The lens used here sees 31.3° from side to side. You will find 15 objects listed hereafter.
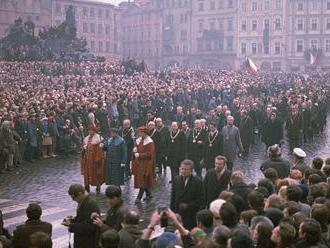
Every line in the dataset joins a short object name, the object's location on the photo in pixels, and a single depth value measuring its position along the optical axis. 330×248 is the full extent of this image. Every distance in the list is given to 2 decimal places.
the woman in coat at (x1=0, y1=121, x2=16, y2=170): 18.14
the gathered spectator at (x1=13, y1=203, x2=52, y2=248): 7.16
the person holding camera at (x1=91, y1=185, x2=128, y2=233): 7.75
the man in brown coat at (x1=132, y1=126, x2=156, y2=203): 13.89
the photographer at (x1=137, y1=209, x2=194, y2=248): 6.66
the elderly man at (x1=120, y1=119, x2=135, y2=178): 16.19
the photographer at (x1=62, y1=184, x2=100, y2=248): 8.02
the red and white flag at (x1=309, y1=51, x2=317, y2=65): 70.25
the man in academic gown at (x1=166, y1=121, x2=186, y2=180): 15.98
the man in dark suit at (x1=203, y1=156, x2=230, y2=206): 10.41
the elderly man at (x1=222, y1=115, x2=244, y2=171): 16.48
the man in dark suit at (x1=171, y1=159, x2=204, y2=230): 9.57
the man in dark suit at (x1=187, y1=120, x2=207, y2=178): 16.08
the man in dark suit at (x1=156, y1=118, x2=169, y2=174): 16.72
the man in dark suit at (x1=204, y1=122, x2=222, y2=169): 15.66
